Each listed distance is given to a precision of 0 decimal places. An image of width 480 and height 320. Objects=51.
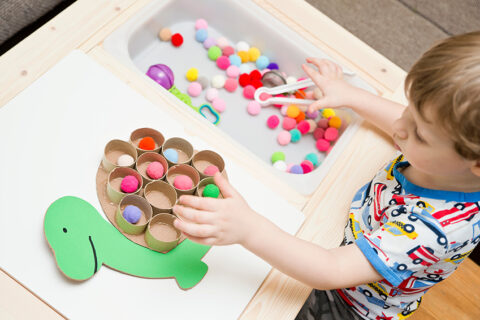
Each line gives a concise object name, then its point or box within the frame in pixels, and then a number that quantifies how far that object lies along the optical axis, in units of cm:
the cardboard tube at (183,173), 74
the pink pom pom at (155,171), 73
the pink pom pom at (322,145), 101
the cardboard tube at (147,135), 76
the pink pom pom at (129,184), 70
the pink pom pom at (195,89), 102
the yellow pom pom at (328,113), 104
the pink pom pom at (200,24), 107
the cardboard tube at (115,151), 73
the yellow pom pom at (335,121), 101
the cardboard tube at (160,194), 72
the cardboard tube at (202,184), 73
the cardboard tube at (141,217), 68
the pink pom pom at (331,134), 100
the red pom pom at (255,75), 105
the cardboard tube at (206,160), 77
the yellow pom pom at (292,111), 103
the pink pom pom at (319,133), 102
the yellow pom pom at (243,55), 106
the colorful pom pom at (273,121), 102
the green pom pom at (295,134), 102
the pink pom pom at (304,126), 102
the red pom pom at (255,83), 105
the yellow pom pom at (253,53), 106
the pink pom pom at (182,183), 74
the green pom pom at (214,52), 106
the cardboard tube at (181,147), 77
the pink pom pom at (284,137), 101
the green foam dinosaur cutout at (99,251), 65
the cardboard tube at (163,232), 68
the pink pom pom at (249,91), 104
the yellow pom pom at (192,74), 102
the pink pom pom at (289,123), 102
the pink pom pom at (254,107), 102
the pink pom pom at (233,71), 105
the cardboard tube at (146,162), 74
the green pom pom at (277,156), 98
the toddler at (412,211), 55
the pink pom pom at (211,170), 76
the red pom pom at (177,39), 103
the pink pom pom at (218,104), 102
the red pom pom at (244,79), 105
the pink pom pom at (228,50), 107
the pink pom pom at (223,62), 106
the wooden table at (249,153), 72
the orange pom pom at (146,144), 75
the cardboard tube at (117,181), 69
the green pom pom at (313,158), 99
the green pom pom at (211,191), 73
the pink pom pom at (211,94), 103
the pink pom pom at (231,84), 104
